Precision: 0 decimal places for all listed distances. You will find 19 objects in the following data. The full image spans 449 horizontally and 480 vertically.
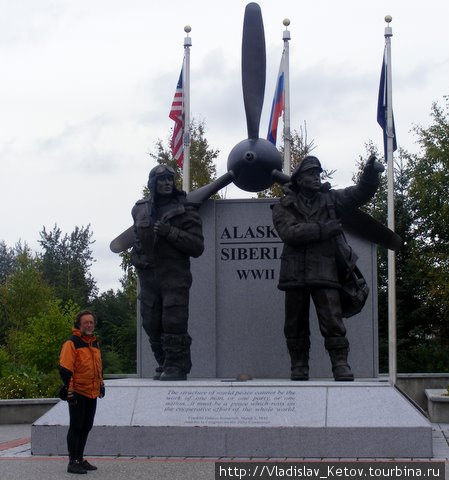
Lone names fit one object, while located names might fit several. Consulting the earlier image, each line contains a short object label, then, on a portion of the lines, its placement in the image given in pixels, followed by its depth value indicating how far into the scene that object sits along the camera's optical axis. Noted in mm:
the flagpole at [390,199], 16844
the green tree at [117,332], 22578
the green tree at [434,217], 29375
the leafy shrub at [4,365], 16016
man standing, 8234
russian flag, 17297
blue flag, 17188
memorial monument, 8727
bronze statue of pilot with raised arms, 10039
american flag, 17250
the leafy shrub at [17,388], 14617
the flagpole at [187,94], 17078
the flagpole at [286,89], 17047
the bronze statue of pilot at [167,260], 10523
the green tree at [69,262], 54906
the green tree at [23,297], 35000
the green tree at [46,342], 17750
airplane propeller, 12391
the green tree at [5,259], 73375
